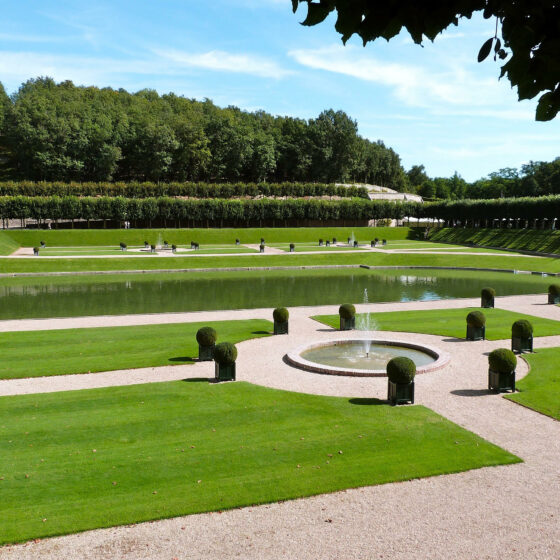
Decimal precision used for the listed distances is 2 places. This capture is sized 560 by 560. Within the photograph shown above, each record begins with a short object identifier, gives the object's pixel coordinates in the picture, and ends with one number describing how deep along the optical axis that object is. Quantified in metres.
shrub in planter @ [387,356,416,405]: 13.83
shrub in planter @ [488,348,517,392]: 14.65
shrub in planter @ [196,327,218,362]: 18.34
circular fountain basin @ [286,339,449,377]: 16.95
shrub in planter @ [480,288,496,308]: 28.00
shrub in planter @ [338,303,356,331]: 23.19
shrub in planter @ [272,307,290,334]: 21.99
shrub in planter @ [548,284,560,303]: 29.21
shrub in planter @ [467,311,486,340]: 20.81
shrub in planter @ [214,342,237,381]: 15.86
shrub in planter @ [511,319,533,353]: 19.02
